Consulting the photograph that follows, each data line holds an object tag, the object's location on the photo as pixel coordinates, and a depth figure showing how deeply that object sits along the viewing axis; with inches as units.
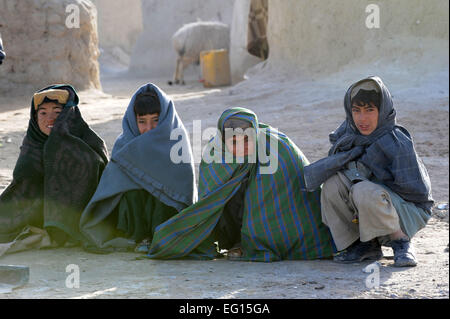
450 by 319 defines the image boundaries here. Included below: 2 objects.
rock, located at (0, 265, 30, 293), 254.7
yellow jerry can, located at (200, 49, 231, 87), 1175.6
